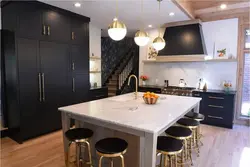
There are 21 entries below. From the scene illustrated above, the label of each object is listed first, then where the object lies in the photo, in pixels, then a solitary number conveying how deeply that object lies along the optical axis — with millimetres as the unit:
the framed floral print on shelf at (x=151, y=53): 5500
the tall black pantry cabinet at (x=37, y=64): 3133
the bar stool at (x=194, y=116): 2859
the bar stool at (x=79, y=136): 2008
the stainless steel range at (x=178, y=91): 4503
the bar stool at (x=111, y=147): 1686
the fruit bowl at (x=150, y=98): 2626
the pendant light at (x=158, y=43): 2897
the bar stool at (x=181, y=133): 2160
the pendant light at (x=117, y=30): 2326
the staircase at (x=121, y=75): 6895
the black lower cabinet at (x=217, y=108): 4047
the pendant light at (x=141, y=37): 2713
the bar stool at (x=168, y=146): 1825
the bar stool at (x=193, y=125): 2525
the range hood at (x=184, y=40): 4562
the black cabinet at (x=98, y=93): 4677
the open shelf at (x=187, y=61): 4304
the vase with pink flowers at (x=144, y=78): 5588
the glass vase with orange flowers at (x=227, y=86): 4237
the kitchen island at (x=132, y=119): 1627
